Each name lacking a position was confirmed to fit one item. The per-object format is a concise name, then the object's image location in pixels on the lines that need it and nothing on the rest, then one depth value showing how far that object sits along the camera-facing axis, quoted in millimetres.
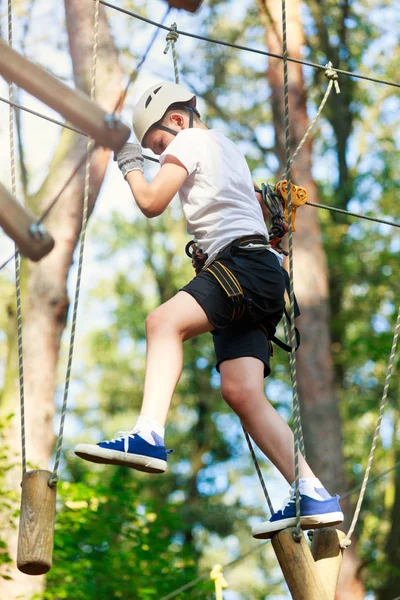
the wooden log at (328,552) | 4773
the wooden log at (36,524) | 4282
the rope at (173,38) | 6545
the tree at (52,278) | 10452
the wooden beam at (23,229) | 3707
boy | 4490
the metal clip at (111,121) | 3874
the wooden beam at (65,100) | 3863
